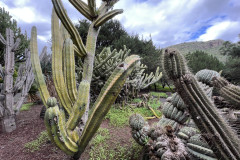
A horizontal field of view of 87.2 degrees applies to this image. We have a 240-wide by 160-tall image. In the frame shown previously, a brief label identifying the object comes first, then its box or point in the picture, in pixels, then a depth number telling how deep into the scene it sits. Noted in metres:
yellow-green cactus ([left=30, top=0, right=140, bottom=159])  1.27
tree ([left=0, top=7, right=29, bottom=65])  8.48
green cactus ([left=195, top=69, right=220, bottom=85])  1.74
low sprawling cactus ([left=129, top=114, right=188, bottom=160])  1.01
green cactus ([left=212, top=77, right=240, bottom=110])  1.19
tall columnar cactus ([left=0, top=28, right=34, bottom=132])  2.83
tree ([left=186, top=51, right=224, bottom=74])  12.04
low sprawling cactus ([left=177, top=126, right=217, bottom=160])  1.08
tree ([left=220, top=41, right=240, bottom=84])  9.80
